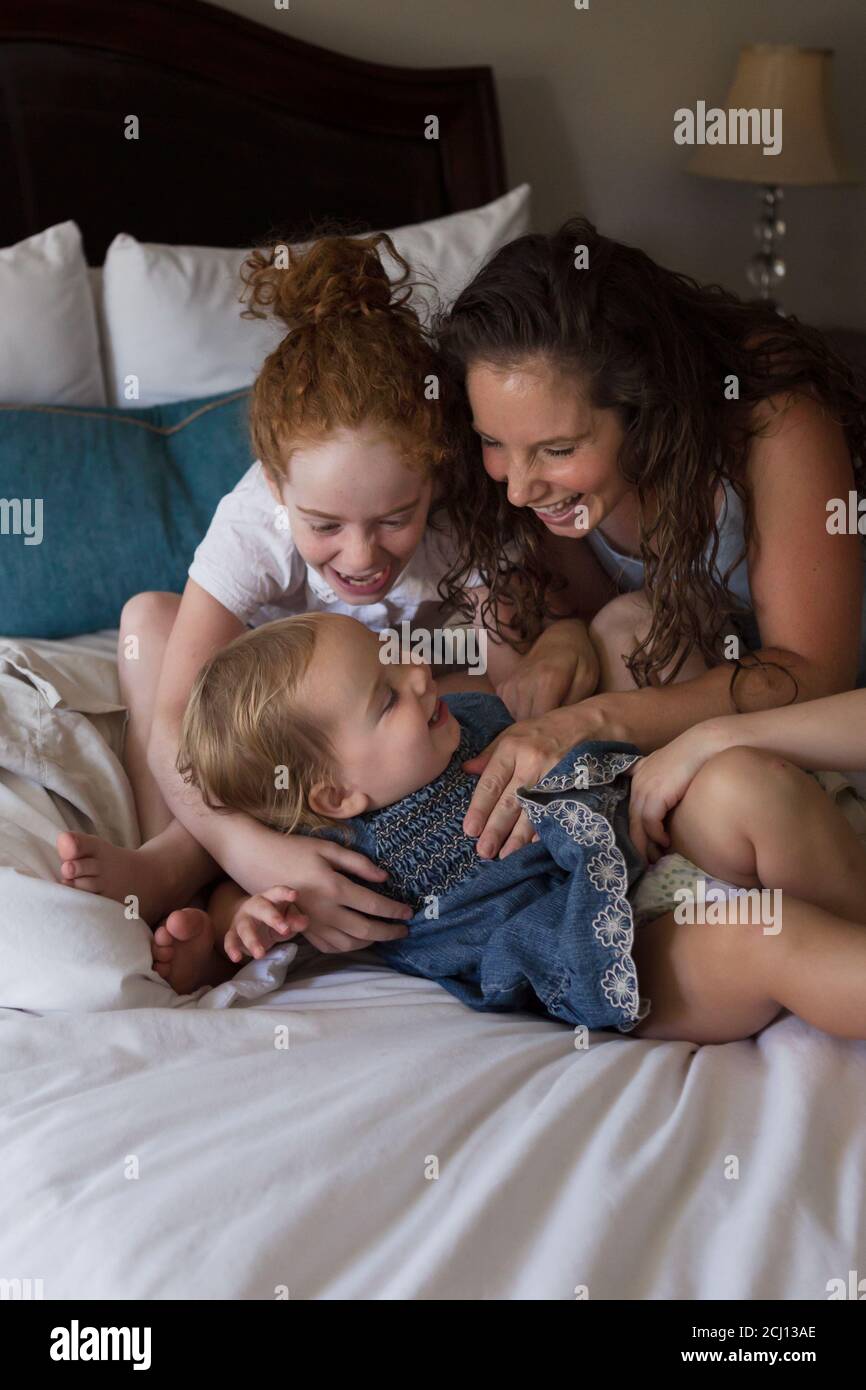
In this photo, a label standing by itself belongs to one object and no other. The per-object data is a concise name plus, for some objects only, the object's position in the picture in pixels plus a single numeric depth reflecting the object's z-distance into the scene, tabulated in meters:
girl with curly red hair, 1.38
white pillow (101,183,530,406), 2.20
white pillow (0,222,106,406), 2.08
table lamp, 2.82
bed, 0.92
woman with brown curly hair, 1.42
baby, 1.20
